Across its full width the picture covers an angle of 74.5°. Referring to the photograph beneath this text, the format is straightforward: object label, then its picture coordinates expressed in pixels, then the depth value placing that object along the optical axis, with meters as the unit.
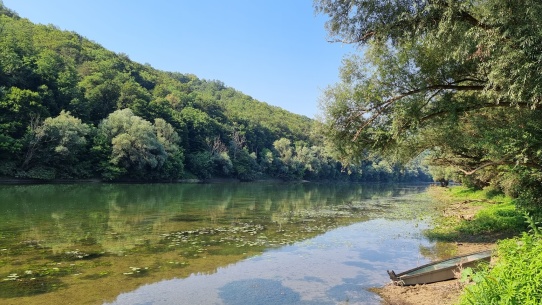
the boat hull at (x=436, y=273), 10.81
